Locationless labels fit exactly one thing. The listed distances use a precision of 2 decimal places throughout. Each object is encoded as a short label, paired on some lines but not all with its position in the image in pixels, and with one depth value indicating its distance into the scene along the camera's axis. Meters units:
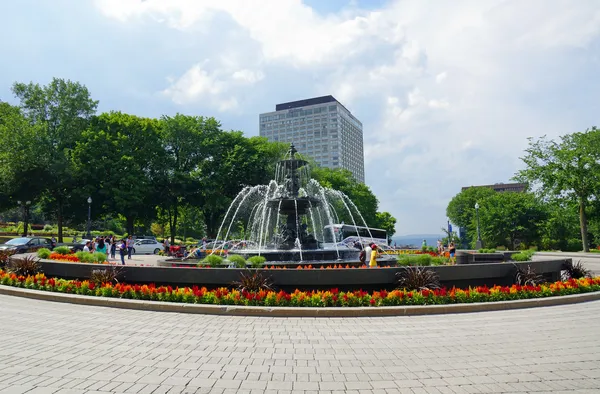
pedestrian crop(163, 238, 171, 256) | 30.30
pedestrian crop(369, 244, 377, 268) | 13.85
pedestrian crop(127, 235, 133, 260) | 29.40
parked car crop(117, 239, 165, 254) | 39.47
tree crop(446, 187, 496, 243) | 94.39
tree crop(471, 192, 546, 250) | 53.91
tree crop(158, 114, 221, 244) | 44.66
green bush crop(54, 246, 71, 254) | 18.93
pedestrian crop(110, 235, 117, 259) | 30.35
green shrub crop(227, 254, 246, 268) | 13.59
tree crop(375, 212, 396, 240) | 104.81
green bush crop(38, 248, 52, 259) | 17.12
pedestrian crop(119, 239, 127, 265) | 22.99
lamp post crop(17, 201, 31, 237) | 39.91
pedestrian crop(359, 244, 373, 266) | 15.58
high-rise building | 150.12
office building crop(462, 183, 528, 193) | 179.12
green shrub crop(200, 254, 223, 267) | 14.22
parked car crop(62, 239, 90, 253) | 32.10
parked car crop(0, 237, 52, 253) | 29.23
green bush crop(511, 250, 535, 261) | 17.32
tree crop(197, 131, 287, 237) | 45.28
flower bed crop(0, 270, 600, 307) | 10.40
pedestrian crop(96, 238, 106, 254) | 21.34
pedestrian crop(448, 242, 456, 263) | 25.87
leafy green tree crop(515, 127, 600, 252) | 41.44
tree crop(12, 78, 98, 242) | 40.84
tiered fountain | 18.92
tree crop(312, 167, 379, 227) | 65.05
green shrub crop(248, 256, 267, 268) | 13.64
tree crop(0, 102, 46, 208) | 36.84
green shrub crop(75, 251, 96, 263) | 16.24
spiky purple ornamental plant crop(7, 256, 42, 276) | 14.61
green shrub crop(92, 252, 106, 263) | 15.79
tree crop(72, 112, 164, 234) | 40.47
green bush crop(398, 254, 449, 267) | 13.48
